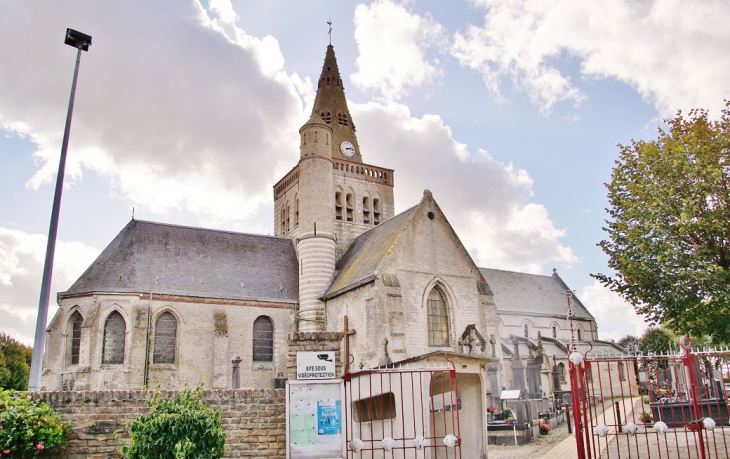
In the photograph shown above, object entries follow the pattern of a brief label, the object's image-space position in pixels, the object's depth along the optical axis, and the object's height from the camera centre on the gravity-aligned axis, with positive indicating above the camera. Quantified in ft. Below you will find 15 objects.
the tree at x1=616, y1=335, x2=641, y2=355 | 183.83 +11.07
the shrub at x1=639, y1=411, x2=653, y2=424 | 63.35 -4.50
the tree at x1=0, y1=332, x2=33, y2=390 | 142.48 +7.91
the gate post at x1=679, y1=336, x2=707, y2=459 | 31.58 -0.22
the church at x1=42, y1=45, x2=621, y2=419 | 74.02 +11.73
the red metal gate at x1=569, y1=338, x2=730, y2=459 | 31.37 -3.22
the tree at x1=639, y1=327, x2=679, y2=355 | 167.94 +10.40
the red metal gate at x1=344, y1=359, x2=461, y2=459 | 43.62 -2.19
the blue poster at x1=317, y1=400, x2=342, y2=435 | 31.41 -1.73
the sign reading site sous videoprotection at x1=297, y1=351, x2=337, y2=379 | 32.55 +0.96
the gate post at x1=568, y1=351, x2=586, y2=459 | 30.71 -1.58
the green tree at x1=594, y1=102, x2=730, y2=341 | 56.39 +13.76
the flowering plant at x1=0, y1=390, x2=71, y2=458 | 29.60 -1.80
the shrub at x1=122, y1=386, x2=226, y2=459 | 26.91 -2.03
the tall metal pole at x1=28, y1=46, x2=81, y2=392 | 36.70 +7.17
